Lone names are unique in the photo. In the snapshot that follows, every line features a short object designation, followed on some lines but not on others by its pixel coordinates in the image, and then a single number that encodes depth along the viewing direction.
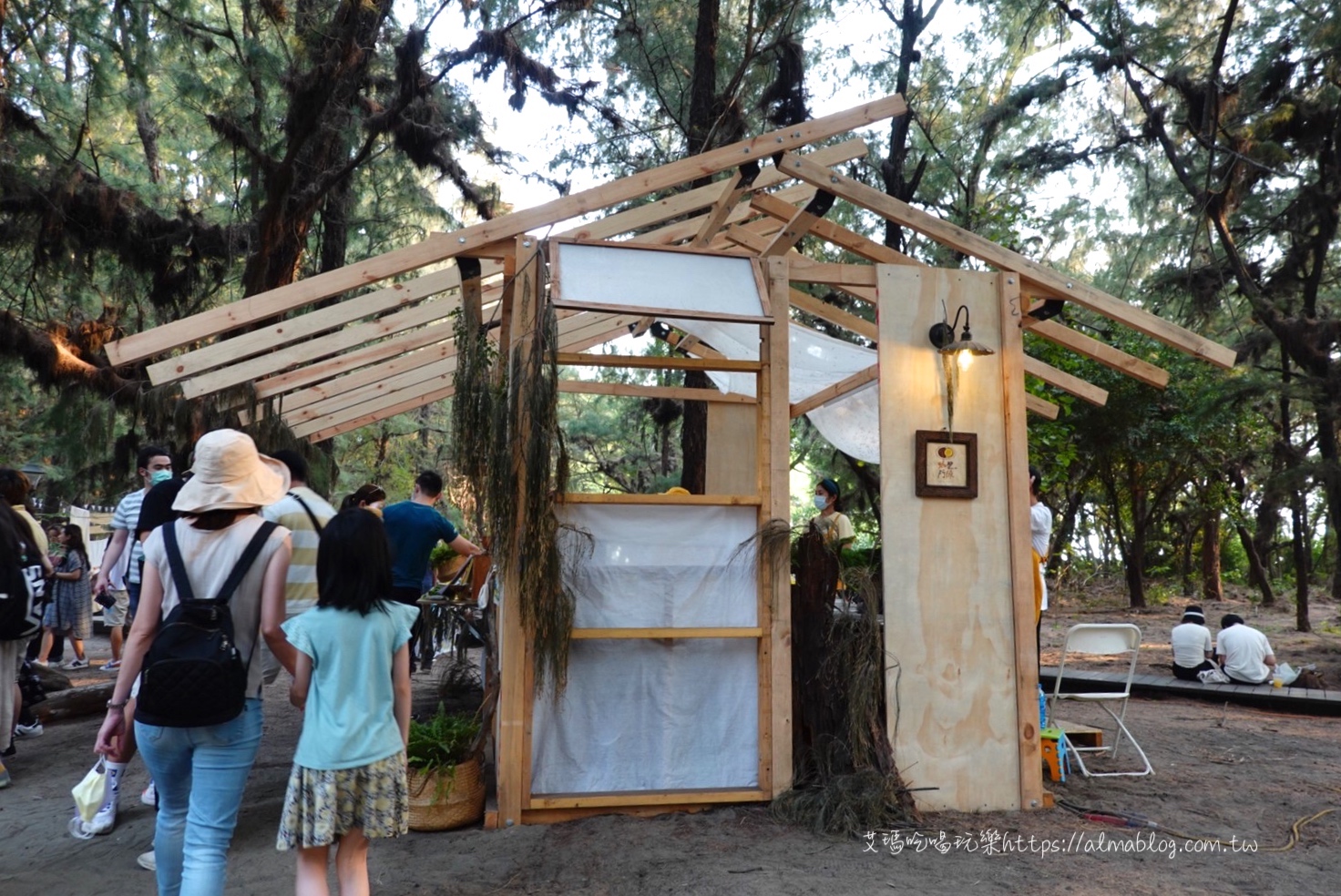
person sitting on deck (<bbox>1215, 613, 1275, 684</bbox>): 8.99
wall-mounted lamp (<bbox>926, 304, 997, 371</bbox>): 5.20
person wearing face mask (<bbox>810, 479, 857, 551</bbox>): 7.44
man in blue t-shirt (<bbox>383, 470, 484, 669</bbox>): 5.81
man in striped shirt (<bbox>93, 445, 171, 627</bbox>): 5.25
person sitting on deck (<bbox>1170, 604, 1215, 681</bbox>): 9.46
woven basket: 4.65
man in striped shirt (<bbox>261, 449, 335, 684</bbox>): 4.17
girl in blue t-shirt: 2.90
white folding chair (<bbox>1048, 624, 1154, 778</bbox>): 6.01
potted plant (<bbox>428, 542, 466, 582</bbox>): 8.52
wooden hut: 4.84
